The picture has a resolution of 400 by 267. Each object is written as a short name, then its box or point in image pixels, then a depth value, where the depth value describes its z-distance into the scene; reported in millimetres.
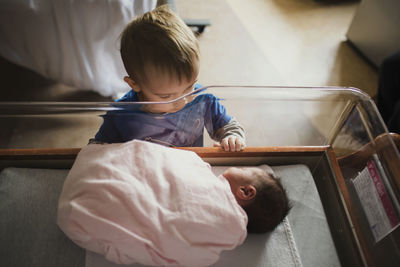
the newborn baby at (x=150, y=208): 558
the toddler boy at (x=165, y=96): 604
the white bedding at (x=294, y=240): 680
